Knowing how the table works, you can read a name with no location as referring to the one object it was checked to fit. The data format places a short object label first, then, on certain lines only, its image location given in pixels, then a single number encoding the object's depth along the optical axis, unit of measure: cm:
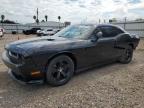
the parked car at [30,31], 1976
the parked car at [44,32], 1607
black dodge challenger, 219
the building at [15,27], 2211
